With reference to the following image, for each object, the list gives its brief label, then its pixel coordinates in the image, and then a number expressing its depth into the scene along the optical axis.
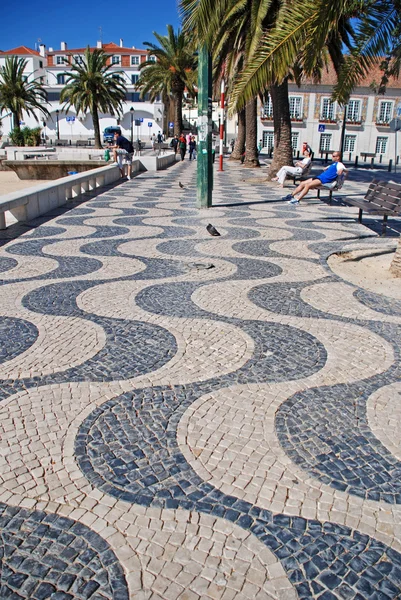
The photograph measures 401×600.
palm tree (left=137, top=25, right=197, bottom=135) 38.09
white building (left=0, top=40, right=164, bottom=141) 72.44
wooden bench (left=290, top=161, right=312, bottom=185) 13.37
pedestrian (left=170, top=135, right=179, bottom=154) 36.88
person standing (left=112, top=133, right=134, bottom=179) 17.84
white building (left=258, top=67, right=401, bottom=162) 51.53
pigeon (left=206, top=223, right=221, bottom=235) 8.46
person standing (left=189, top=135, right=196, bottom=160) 34.37
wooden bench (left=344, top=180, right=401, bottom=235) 8.23
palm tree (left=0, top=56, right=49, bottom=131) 50.41
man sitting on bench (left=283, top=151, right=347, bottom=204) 10.99
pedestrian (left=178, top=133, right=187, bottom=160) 33.40
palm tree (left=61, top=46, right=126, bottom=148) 42.97
